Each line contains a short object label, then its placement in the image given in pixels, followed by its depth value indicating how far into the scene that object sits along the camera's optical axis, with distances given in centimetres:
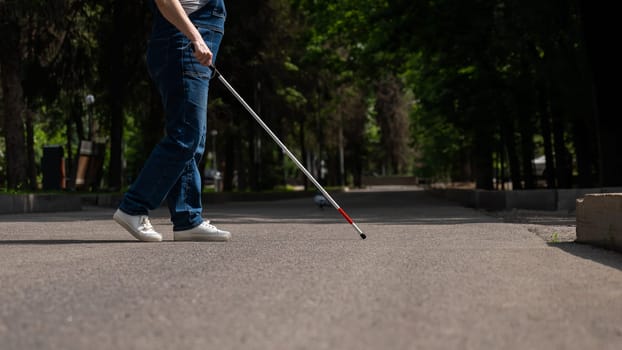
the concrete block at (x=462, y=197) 1942
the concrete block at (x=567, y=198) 1411
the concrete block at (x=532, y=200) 1452
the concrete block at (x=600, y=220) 576
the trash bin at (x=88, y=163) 2394
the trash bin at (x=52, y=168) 2281
